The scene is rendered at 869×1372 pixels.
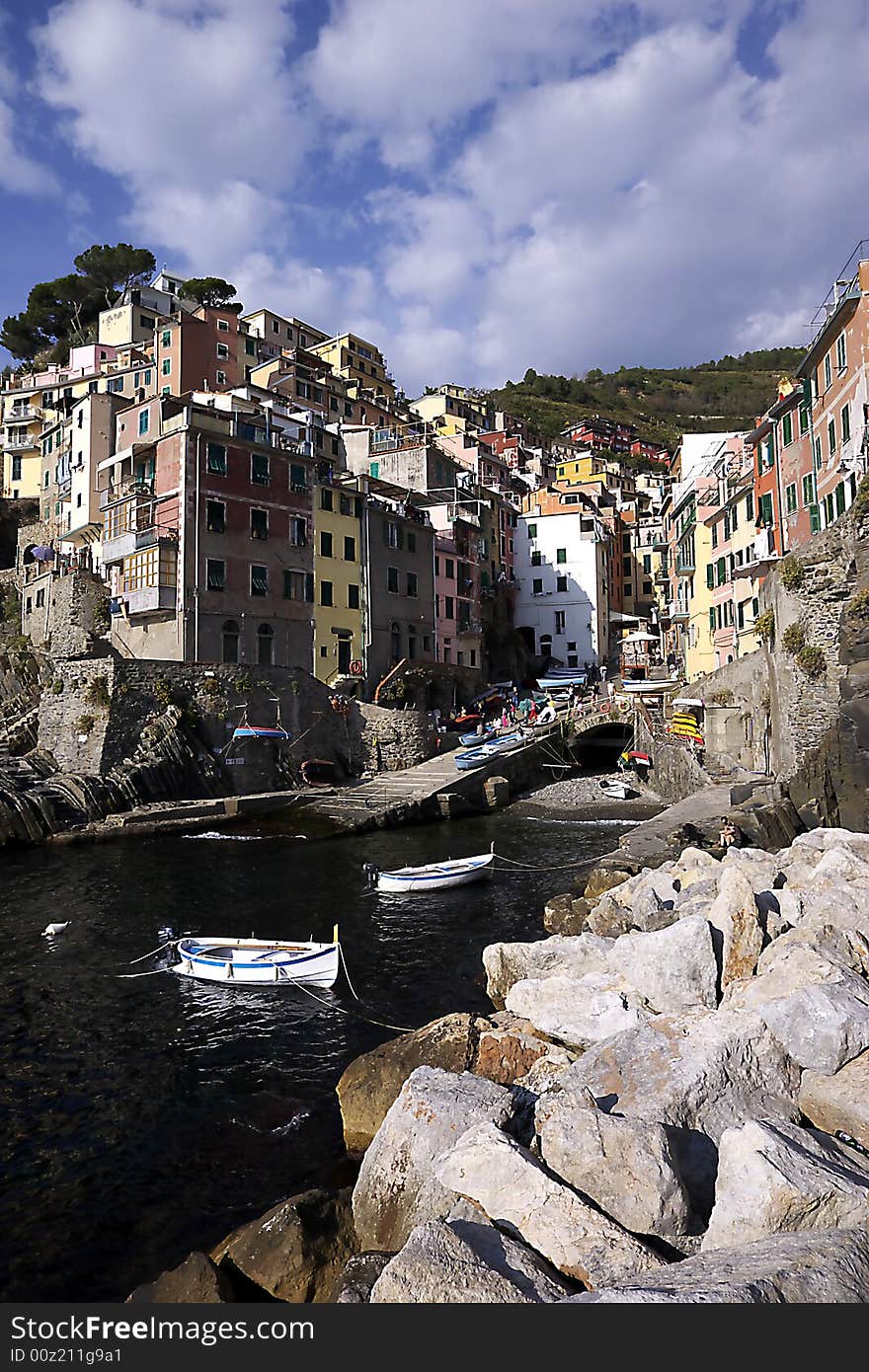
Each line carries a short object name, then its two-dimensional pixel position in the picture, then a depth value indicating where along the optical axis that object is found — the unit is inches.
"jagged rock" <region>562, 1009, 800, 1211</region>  358.0
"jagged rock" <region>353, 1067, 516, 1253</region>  359.9
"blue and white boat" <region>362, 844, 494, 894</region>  1177.4
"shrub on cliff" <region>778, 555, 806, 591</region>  1323.8
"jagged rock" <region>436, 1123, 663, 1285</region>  293.9
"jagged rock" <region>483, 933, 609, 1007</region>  636.1
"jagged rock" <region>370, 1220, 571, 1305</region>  265.0
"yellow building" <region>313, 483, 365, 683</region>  2267.5
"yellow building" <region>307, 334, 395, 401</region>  3814.0
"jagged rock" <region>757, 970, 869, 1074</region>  407.5
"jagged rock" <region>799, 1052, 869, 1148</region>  370.6
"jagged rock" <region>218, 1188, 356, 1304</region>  350.9
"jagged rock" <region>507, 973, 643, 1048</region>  526.6
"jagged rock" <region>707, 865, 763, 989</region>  539.8
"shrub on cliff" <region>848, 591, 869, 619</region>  1181.1
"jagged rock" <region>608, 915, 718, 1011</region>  525.7
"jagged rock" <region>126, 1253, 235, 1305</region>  330.6
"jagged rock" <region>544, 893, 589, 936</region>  900.6
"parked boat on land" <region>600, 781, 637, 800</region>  2042.3
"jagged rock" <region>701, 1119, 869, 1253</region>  292.5
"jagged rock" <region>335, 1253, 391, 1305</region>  297.9
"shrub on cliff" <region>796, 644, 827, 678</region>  1272.1
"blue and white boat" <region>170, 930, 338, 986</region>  790.5
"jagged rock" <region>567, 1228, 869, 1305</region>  238.8
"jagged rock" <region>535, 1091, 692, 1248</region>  315.3
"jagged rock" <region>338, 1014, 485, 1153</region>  490.6
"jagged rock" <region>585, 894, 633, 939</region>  743.7
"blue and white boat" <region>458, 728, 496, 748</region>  2194.9
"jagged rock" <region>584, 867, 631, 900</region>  1026.7
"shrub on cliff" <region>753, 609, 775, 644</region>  1513.3
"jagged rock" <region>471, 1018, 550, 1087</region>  481.7
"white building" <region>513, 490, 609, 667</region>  3415.4
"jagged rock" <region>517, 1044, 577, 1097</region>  446.8
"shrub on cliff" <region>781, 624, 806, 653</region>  1314.0
